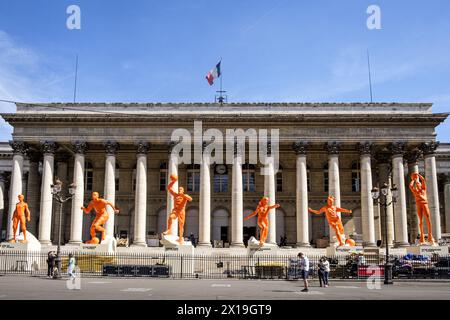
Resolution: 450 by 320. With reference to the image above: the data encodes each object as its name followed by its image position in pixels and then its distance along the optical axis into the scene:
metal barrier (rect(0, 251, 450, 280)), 26.92
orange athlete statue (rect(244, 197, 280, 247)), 33.34
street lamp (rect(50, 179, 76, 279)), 25.34
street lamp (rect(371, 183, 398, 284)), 24.09
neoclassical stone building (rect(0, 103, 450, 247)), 41.03
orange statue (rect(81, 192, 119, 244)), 32.84
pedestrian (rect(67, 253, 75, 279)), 21.92
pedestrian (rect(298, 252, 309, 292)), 19.30
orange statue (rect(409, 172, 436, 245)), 34.38
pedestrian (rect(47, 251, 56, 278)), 26.55
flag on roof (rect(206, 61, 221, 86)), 45.09
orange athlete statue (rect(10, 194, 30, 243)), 32.12
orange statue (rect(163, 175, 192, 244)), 30.39
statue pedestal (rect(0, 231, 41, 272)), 30.46
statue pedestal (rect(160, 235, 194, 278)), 29.20
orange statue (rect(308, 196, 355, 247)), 34.22
